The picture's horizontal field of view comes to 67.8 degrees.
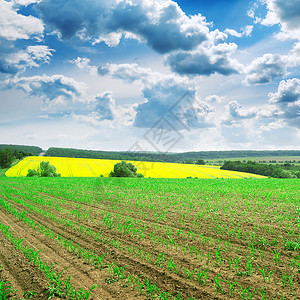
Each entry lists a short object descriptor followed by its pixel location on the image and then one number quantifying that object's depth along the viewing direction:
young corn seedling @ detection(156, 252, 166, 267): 6.46
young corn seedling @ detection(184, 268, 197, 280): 5.69
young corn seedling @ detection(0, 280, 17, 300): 5.15
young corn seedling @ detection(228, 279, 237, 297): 4.98
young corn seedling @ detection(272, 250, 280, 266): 6.44
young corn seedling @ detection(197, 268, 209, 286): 5.51
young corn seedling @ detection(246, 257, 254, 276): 5.79
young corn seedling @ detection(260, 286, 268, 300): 4.77
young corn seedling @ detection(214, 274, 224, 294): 5.12
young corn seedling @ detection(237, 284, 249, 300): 4.87
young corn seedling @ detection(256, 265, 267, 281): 5.56
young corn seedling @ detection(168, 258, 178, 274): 6.06
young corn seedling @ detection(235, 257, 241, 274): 5.99
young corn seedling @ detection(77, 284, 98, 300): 5.03
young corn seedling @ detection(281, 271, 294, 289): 5.24
